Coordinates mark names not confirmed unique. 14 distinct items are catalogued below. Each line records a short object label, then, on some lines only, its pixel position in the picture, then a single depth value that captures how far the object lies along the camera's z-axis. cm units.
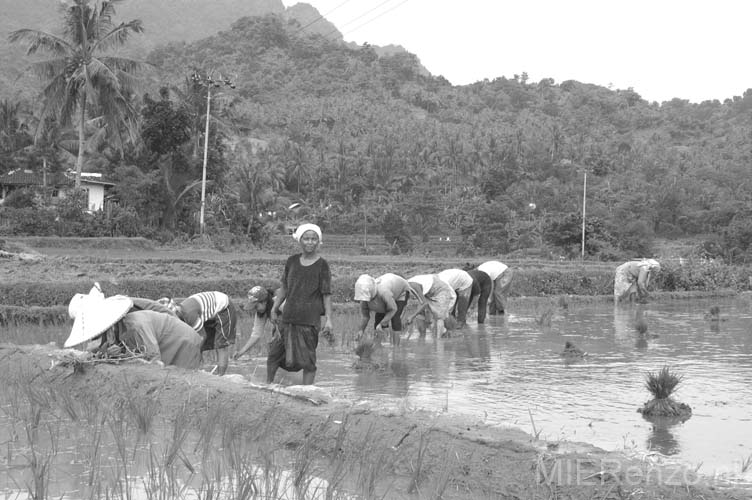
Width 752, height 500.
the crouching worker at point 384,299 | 934
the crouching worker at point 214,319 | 699
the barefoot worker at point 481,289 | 1326
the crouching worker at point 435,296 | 1092
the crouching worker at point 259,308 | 776
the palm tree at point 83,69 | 3089
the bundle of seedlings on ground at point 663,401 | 620
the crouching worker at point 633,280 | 1891
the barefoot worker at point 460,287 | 1206
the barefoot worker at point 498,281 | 1395
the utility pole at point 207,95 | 3334
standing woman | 679
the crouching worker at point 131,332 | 588
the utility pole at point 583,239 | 3746
